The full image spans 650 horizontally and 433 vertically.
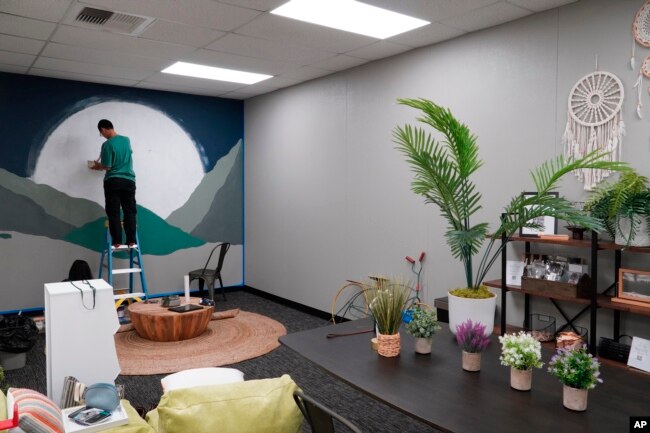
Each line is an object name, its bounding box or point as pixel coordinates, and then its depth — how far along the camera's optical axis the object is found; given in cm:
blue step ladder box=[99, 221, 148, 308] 561
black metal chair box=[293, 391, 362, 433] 161
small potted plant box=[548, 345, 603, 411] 169
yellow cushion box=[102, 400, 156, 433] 199
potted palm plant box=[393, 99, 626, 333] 258
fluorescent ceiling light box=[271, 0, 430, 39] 354
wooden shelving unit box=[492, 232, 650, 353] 291
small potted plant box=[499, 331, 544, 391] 186
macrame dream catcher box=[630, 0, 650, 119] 304
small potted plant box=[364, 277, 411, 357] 231
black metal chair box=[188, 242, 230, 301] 632
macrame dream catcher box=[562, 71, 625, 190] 322
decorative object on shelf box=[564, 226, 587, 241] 325
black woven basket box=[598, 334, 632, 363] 296
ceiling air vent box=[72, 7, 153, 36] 371
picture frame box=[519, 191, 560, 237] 348
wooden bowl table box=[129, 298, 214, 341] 468
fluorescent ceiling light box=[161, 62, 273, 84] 534
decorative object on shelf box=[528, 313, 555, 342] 343
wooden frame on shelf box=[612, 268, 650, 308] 291
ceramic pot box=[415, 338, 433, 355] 235
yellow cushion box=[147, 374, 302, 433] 162
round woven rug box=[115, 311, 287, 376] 417
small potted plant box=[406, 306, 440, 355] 232
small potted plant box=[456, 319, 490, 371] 209
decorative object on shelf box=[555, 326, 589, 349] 301
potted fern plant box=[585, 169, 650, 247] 283
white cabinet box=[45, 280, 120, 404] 246
